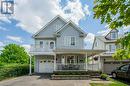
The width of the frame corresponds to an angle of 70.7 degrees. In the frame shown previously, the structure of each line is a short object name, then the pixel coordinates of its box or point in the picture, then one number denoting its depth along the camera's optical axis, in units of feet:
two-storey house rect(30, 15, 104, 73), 40.86
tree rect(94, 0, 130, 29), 7.19
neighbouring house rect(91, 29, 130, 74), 51.12
